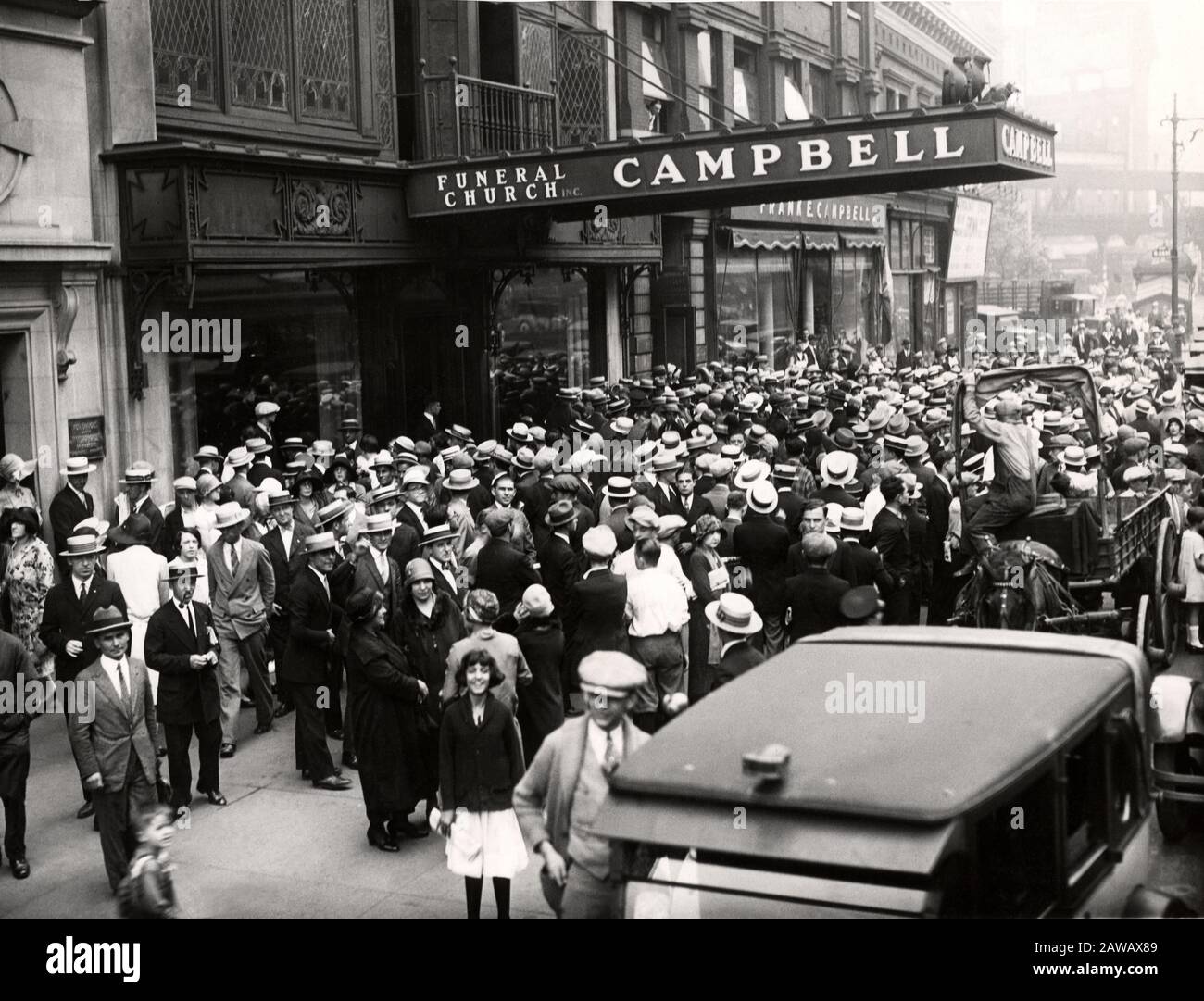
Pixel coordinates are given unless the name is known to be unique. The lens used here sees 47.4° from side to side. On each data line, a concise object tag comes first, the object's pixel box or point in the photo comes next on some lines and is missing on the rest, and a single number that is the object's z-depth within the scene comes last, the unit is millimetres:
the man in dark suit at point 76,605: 9391
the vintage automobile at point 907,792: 4309
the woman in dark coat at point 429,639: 8898
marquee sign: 14273
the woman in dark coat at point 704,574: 10000
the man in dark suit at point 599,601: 9172
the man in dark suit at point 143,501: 12164
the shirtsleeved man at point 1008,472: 10945
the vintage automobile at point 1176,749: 7785
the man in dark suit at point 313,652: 9695
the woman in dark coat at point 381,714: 8516
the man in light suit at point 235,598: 10648
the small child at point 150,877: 5164
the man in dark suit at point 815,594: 9344
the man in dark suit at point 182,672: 9062
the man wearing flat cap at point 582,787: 5691
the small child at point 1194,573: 10578
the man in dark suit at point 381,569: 9945
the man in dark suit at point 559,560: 10356
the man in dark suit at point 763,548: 10289
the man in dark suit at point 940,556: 12516
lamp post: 10013
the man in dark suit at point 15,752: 8086
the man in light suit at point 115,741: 7984
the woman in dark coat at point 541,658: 8617
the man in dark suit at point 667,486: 11953
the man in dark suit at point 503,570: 9977
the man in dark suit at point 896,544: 11367
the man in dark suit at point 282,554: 11062
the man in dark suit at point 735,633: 7395
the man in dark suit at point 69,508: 12586
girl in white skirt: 7113
